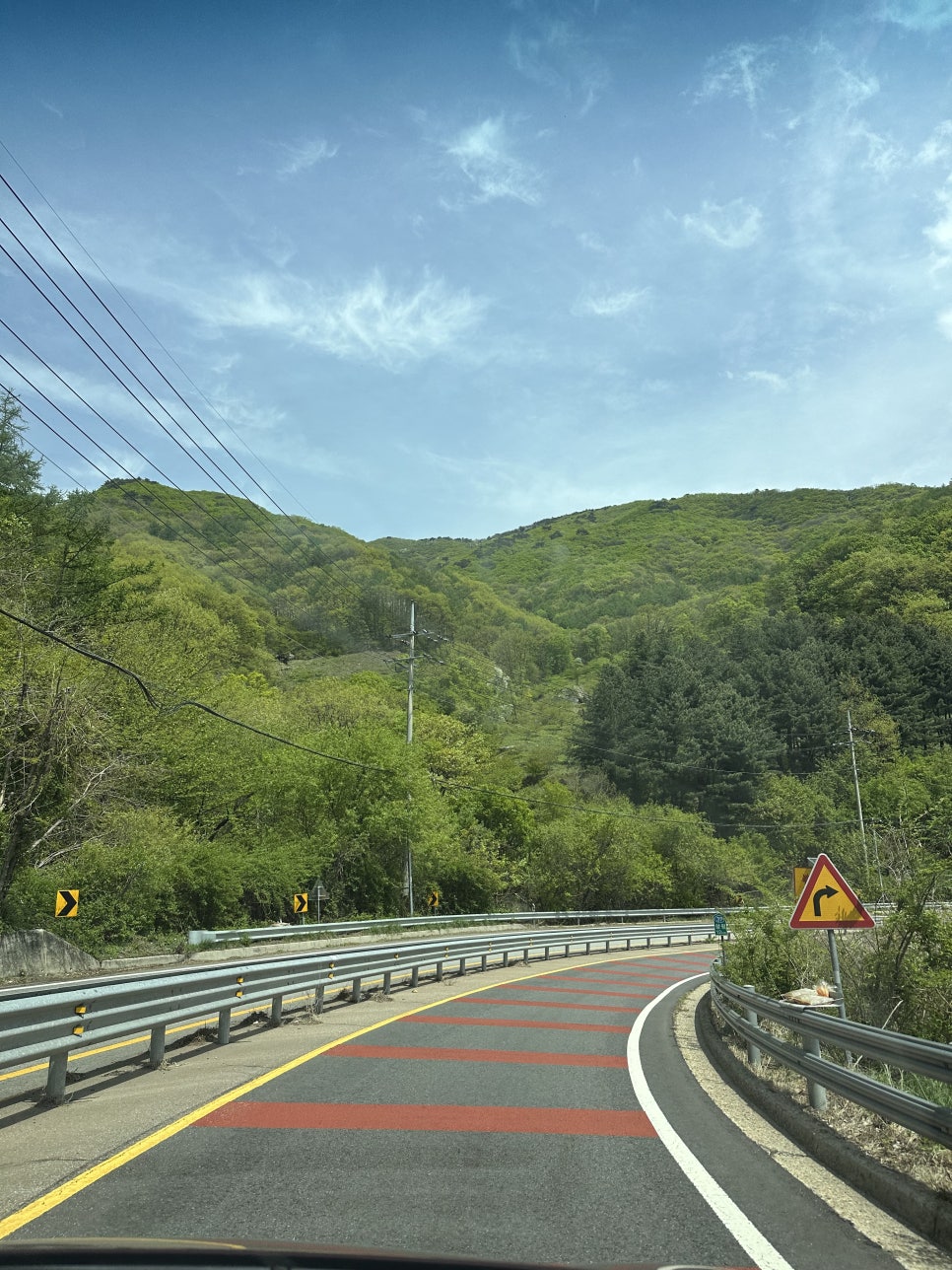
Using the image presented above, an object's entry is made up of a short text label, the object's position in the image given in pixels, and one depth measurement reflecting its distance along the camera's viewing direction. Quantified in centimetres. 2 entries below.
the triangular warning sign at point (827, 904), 889
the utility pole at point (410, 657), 4084
